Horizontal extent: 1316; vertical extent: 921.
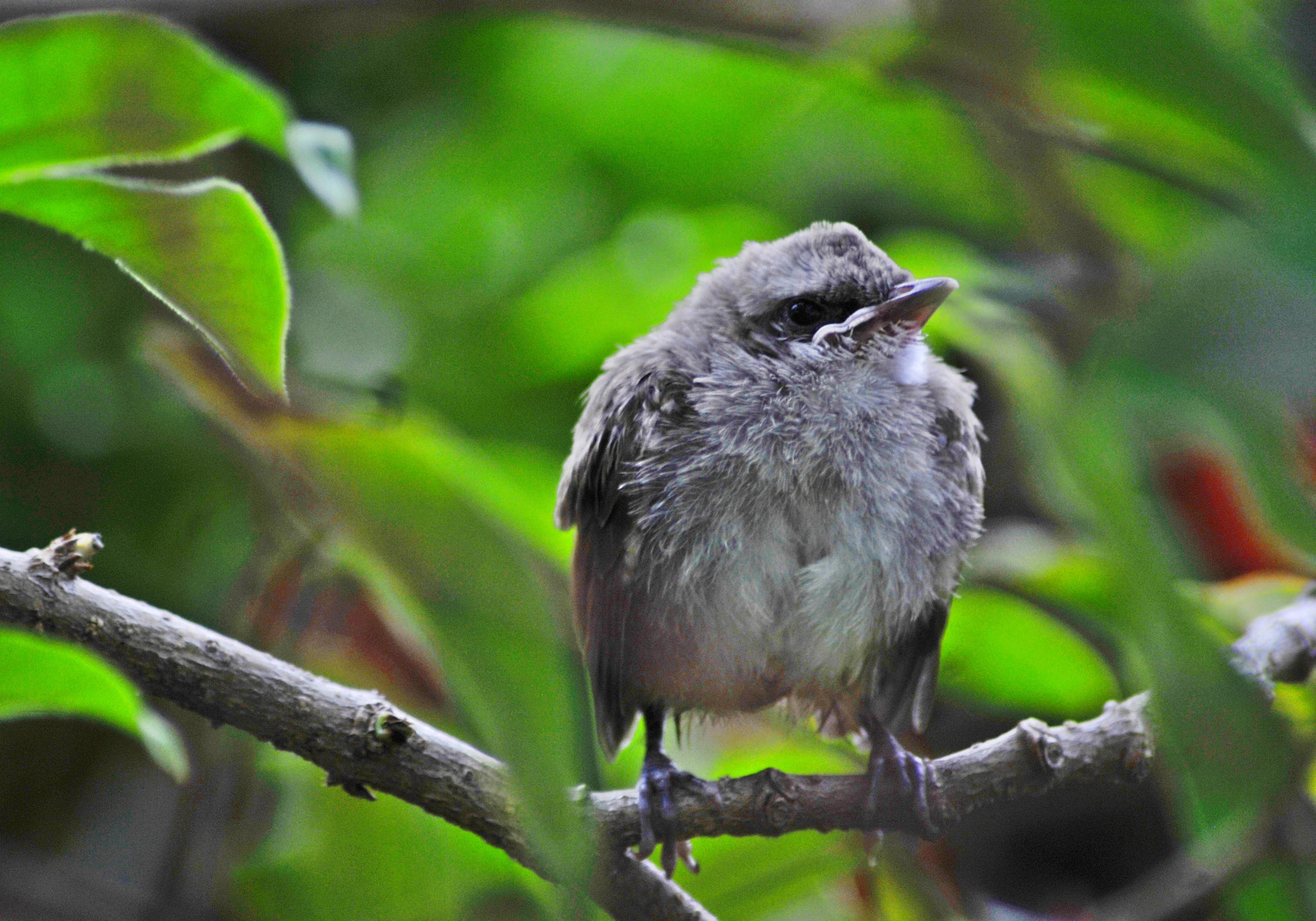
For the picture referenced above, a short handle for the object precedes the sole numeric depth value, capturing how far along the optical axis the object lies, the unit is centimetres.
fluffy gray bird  384
